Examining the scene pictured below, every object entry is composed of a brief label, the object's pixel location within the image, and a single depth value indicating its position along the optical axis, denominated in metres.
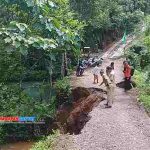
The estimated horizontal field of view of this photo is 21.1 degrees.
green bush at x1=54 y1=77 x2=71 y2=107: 19.49
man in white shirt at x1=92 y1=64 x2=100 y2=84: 21.16
